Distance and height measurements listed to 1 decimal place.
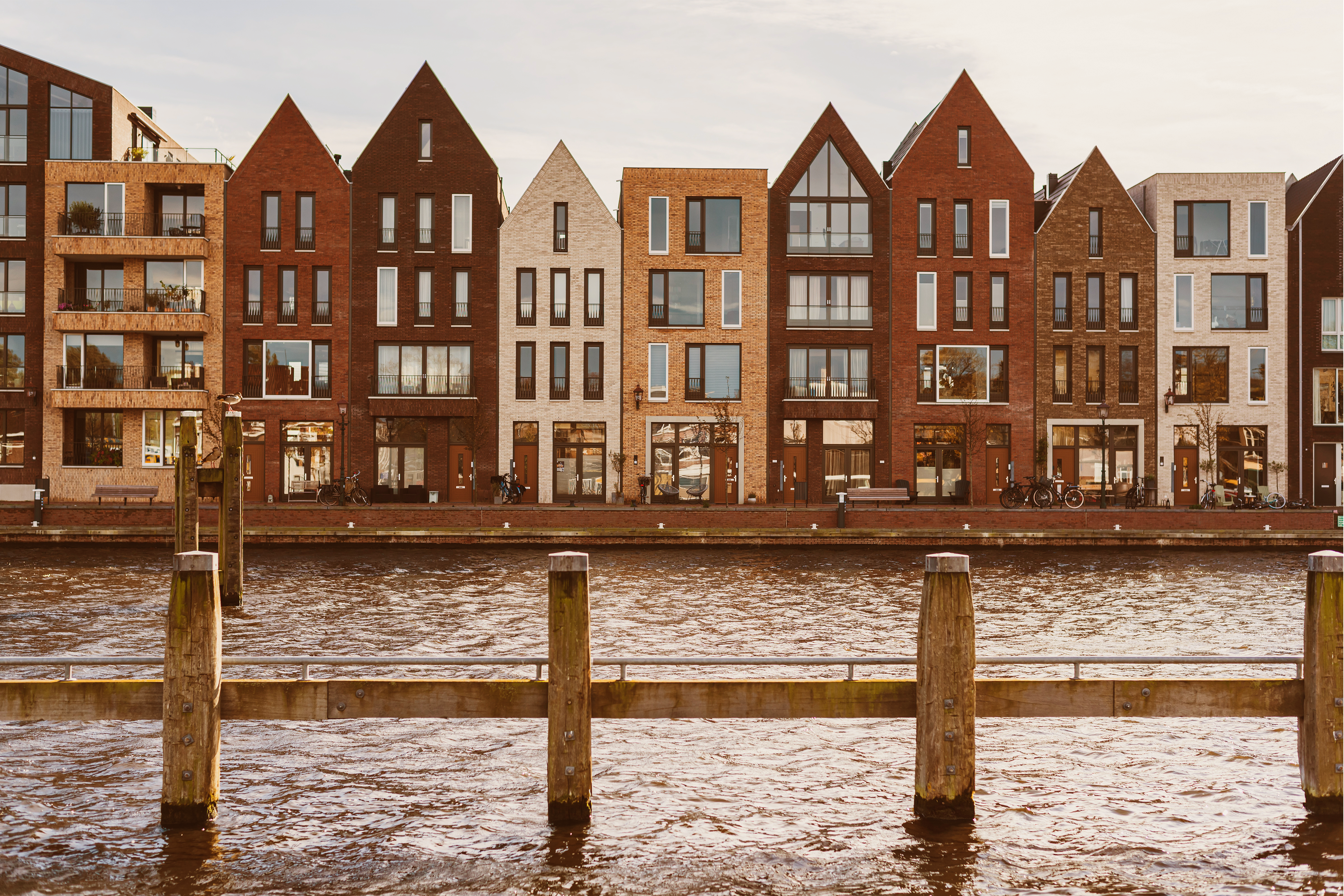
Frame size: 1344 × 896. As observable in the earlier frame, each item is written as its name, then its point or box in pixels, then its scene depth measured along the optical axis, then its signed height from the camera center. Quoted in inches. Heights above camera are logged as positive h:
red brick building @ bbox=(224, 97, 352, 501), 1839.3 +265.1
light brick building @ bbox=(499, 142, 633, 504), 1876.2 +210.3
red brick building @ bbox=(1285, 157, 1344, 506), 1888.5 +227.6
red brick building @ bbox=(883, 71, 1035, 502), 1879.9 +276.2
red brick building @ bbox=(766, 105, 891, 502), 1883.6 +243.2
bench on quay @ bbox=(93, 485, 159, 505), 1507.1 -43.4
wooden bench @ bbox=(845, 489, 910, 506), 1499.8 -40.9
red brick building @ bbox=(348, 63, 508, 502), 1846.7 +262.6
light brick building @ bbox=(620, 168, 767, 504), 1883.6 +244.2
